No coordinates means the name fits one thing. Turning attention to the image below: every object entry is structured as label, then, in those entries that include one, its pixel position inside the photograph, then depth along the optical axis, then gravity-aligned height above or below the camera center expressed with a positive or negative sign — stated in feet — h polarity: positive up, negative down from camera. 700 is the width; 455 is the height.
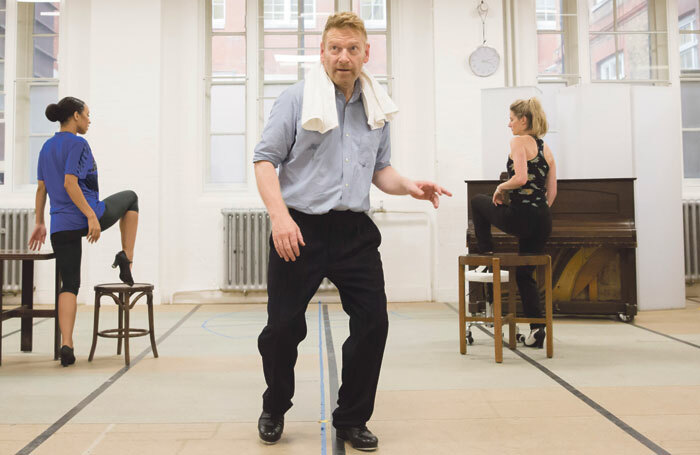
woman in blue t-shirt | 11.84 +0.87
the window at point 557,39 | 22.81 +7.25
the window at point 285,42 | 22.95 +7.29
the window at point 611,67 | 22.71 +6.21
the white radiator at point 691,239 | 21.65 +0.31
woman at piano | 12.73 +0.92
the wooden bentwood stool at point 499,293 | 12.06 -0.79
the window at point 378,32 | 23.21 +7.68
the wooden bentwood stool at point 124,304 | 11.88 -0.90
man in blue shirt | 7.00 +0.25
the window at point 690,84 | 23.07 +5.75
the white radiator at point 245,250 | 21.62 +0.11
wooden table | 11.78 -0.97
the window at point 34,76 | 22.53 +6.11
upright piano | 16.51 +0.13
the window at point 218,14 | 23.08 +8.30
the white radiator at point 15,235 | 21.30 +0.66
